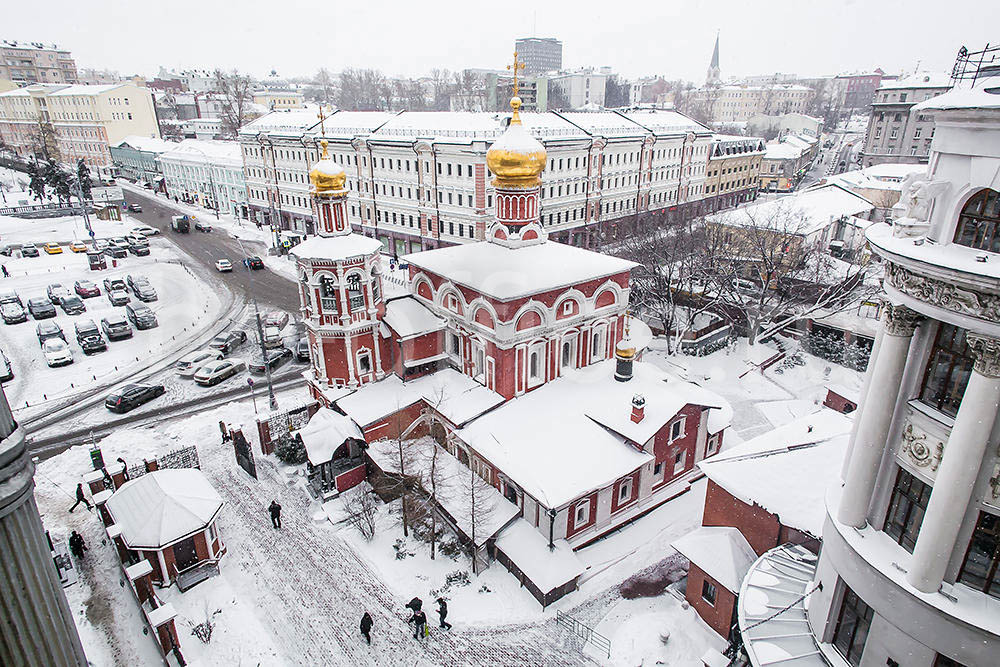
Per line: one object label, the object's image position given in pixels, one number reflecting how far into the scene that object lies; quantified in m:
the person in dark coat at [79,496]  19.77
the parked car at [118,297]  38.06
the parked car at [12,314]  34.47
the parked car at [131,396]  25.98
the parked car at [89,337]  31.36
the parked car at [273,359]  29.50
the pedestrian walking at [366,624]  14.70
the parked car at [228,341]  31.56
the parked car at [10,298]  36.59
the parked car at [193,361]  29.19
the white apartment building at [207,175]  64.50
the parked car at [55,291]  37.88
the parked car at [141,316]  34.41
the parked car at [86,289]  39.08
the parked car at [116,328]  33.12
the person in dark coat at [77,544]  17.38
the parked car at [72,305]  36.22
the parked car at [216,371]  28.25
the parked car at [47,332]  32.00
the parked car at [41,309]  35.44
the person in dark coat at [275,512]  18.59
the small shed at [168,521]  16.14
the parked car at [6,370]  28.55
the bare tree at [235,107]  76.01
